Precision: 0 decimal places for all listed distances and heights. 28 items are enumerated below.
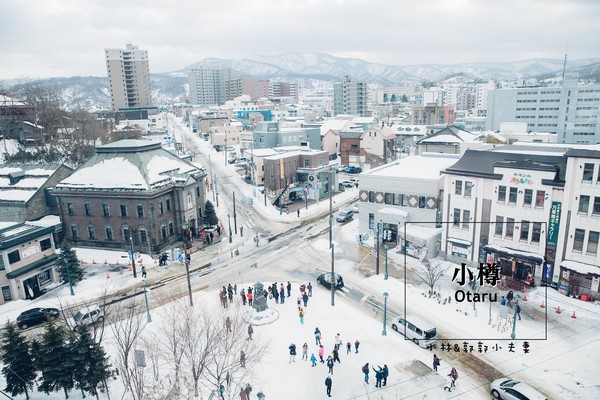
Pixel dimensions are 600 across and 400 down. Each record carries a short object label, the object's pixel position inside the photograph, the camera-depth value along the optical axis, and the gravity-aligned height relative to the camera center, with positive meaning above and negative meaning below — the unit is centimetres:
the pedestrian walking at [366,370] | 2217 -1417
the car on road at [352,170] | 8225 -1268
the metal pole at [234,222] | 5116 -1413
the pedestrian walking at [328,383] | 2120 -1417
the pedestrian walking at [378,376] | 2189 -1430
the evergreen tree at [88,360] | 2055 -1235
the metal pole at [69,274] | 3478 -1363
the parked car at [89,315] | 2703 -1397
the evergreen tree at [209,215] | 5094 -1291
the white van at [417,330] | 2572 -1442
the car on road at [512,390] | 1998 -1428
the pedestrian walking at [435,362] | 2283 -1426
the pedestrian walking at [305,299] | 3112 -1447
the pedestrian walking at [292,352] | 2459 -1458
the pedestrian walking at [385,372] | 2193 -1416
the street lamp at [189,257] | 3030 -1328
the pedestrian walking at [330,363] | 2305 -1431
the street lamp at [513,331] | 2616 -1454
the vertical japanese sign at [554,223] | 3197 -950
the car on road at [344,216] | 5297 -1413
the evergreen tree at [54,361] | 2058 -1233
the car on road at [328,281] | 3469 -1467
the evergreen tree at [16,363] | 2089 -1273
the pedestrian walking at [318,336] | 2608 -1444
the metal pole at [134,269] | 3736 -1435
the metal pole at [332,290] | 3082 -1377
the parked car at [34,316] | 3003 -1479
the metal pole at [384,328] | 2692 -1451
